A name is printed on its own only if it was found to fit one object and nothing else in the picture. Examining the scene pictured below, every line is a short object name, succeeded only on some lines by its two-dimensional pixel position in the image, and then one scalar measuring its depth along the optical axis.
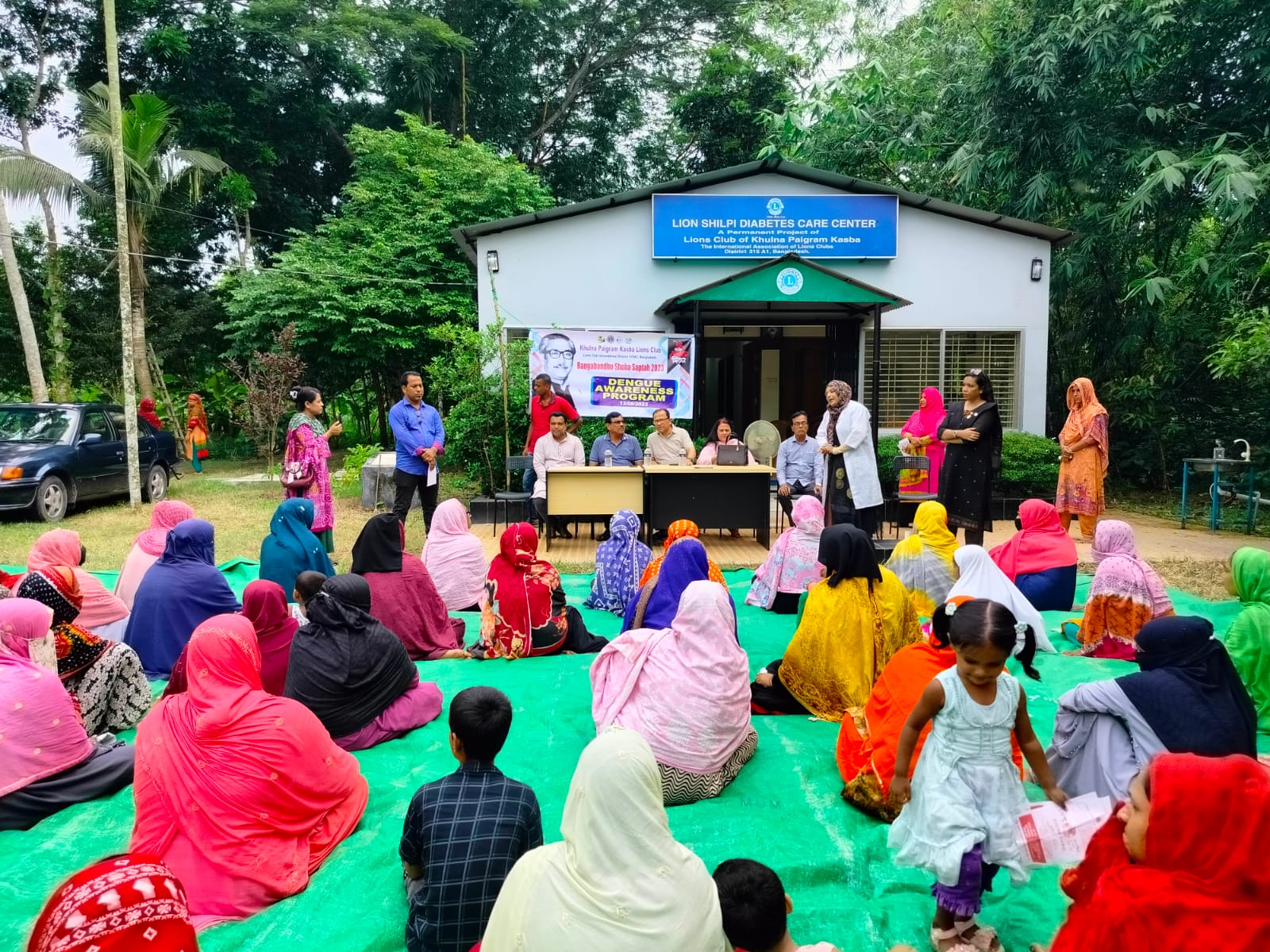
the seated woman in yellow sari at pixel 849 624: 4.36
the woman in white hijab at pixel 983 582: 5.32
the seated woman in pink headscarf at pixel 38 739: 3.44
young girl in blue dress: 2.61
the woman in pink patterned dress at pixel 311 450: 7.32
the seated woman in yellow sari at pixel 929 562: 5.91
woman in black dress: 7.80
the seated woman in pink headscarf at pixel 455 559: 6.69
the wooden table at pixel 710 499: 9.48
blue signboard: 13.06
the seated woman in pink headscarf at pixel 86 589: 5.01
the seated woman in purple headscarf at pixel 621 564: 6.89
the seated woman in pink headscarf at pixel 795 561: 6.62
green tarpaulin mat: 2.85
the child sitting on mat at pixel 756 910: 2.05
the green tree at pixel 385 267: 18.52
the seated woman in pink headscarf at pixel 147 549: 5.91
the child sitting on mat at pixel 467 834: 2.45
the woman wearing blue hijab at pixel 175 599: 5.03
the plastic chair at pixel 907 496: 9.67
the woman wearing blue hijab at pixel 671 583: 4.81
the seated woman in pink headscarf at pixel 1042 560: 6.60
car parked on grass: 10.69
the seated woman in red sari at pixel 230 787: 2.96
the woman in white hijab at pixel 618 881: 1.88
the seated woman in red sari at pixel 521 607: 5.53
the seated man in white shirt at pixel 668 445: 9.99
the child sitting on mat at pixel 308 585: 4.80
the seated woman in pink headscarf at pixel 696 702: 3.70
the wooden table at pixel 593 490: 9.34
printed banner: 12.35
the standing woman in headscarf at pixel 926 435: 10.56
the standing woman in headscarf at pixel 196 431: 17.58
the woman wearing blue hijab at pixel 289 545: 6.11
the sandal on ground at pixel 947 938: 2.66
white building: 13.06
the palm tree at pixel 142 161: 16.45
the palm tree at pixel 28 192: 15.73
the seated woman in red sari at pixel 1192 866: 1.63
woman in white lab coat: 8.07
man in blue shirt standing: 8.37
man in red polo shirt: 10.28
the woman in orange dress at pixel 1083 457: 8.37
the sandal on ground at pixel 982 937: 2.66
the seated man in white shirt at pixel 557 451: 9.80
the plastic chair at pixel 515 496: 9.99
